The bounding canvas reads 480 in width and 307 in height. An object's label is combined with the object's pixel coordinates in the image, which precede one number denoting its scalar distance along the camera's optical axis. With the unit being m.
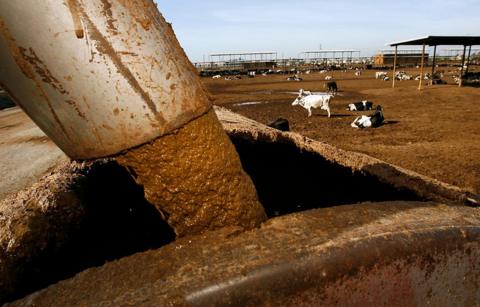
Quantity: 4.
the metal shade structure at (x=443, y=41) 22.11
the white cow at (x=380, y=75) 37.78
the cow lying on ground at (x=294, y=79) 37.66
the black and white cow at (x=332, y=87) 23.81
